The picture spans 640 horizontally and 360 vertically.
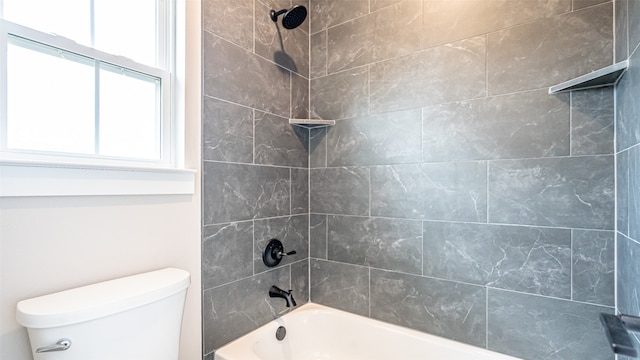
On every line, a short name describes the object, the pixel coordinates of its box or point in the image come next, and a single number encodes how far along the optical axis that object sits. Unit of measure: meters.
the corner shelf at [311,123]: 1.81
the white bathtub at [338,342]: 1.45
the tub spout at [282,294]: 1.70
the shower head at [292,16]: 1.63
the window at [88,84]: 0.92
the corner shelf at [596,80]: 1.03
